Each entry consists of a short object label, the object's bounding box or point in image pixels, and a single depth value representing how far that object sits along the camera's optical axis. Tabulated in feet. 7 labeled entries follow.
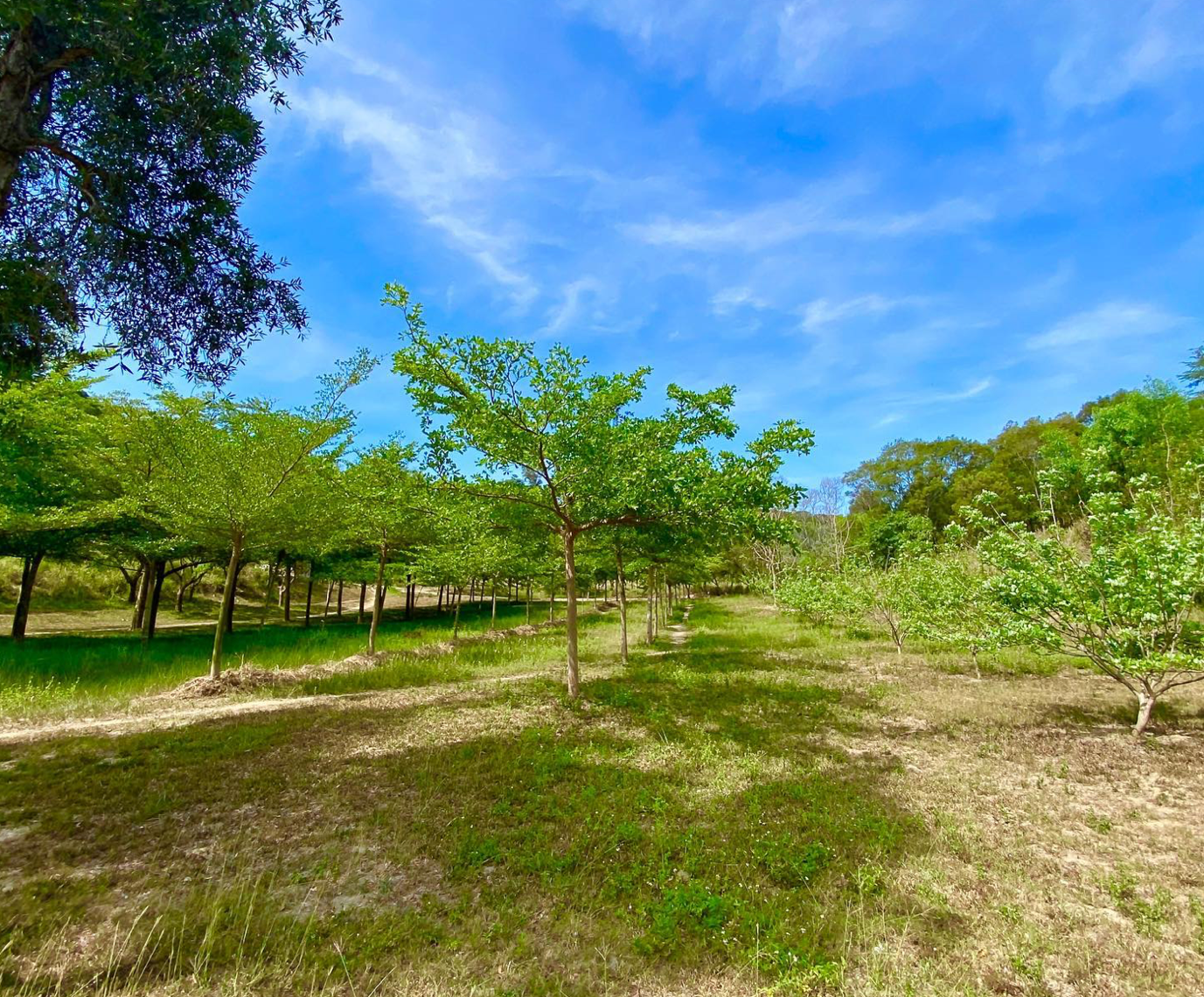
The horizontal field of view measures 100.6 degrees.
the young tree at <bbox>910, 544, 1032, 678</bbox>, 31.99
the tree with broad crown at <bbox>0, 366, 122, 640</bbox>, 55.57
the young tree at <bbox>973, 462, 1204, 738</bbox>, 27.66
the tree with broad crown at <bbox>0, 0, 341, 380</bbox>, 16.51
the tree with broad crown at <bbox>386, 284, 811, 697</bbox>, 32.24
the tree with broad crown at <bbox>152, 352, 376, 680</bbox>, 44.62
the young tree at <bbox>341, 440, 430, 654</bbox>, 35.78
